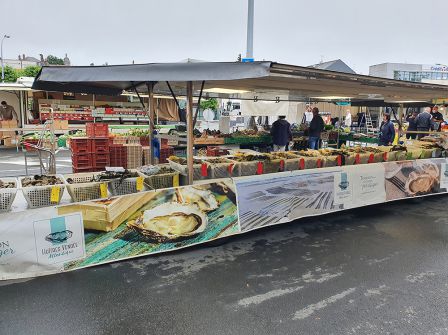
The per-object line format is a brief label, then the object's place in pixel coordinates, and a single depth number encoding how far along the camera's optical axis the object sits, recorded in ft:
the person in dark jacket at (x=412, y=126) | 45.75
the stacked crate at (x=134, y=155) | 29.91
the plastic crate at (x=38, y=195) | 13.26
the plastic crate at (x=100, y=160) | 27.66
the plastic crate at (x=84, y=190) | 14.14
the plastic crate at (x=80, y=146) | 26.50
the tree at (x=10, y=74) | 129.08
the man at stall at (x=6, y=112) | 49.29
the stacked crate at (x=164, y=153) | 30.99
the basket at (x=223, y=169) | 17.61
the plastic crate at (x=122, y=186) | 15.21
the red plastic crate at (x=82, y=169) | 27.44
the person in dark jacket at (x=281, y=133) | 39.17
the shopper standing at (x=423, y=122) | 42.96
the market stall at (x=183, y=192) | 13.10
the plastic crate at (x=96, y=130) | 27.86
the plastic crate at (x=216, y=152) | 25.45
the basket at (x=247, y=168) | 18.24
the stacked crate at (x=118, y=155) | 29.27
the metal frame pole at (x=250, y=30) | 43.83
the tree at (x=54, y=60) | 238.89
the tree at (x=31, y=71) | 111.80
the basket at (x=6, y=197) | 12.84
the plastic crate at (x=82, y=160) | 27.07
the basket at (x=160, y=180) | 16.05
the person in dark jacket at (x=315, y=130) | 43.27
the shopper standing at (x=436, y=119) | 45.24
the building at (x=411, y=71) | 229.25
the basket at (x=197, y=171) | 17.34
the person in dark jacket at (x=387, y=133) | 38.01
